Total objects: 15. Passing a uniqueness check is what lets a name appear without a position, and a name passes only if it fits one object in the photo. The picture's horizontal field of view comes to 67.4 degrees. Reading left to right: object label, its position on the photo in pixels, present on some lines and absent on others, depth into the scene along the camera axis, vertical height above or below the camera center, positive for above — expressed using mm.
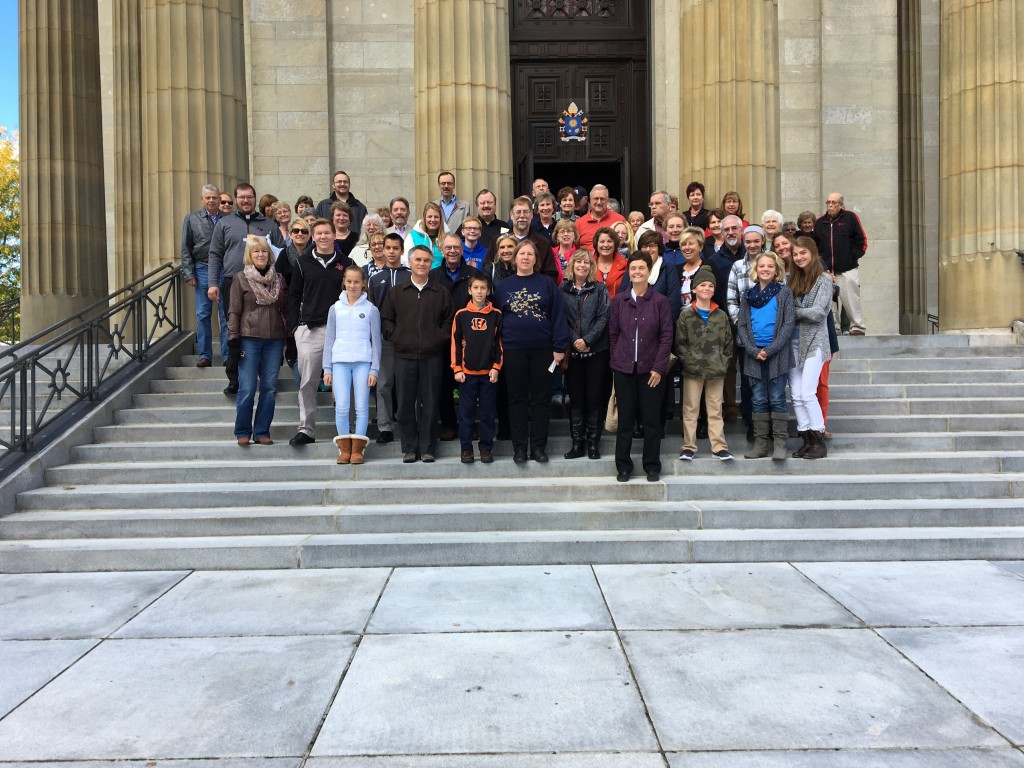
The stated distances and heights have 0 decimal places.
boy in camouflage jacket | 7457 -54
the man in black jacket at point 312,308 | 8000 +503
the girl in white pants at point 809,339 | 7531 +95
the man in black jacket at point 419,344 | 7648 +108
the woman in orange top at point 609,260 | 8102 +979
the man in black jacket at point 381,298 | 8148 +591
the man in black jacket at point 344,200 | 10008 +2067
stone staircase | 6285 -1386
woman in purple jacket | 7234 -90
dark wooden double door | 16109 +5743
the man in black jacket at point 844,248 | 11078 +1469
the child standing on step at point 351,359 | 7547 -32
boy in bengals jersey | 7535 -55
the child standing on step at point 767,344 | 7449 +53
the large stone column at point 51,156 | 16344 +4355
